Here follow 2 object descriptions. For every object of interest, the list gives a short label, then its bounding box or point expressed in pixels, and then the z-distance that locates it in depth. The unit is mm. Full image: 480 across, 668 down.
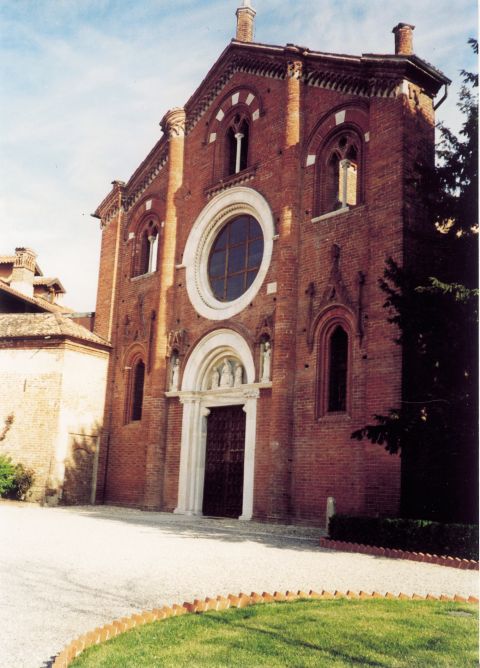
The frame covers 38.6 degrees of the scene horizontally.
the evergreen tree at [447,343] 10148
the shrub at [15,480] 19672
